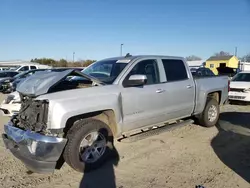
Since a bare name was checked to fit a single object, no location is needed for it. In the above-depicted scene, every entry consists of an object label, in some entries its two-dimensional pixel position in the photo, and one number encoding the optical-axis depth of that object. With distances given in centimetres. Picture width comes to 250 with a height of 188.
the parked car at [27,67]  1819
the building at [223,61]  3936
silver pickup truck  280
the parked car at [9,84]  1134
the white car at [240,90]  834
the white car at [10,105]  564
